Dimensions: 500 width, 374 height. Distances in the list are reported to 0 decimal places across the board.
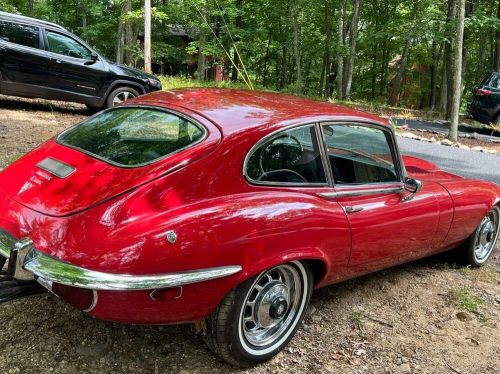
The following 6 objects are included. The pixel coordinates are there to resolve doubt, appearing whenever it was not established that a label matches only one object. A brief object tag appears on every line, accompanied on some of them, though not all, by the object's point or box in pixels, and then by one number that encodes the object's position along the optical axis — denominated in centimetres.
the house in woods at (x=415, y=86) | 3416
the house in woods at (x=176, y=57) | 2738
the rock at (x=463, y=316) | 344
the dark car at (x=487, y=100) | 1316
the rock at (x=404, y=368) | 275
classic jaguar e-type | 208
